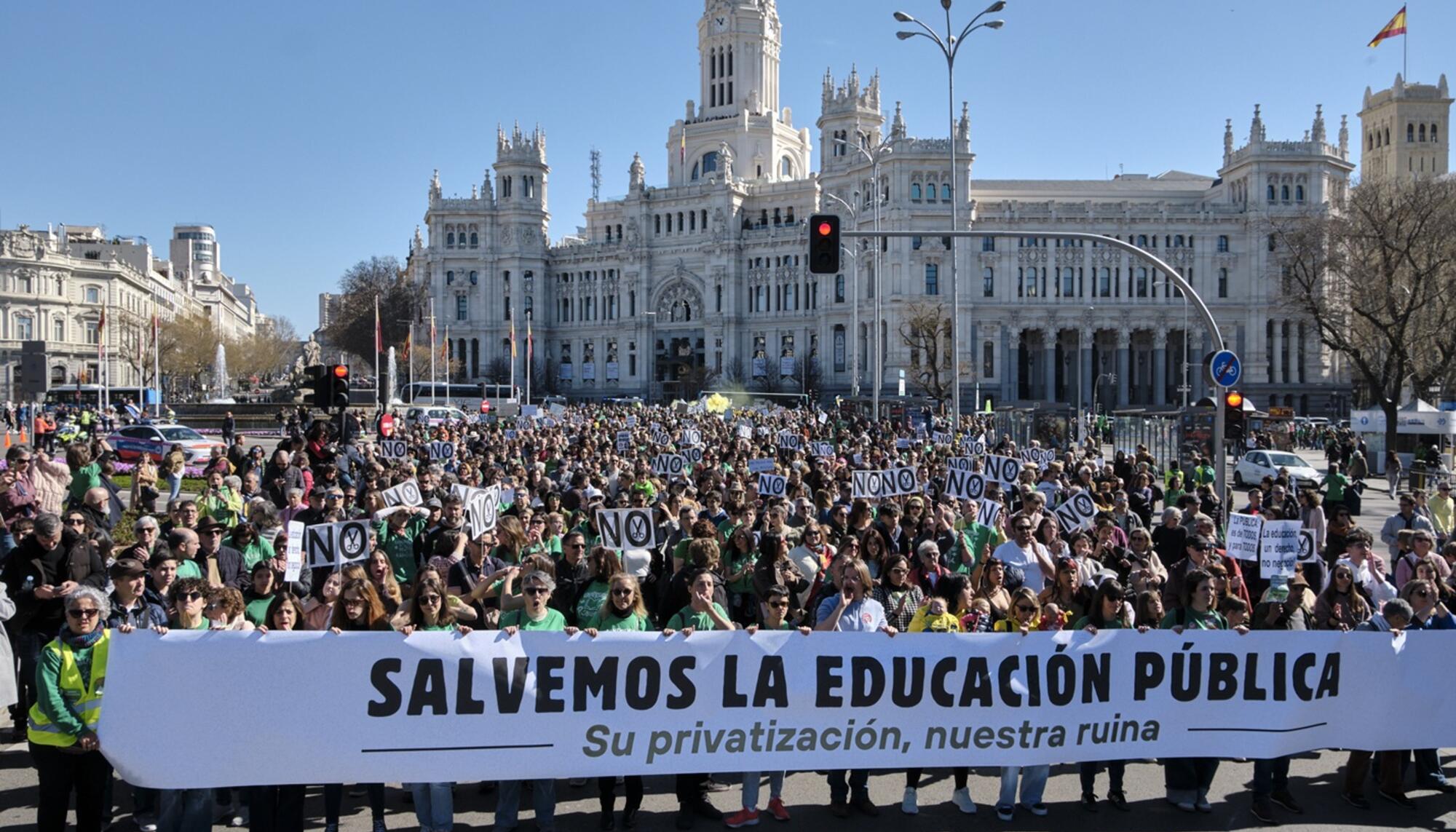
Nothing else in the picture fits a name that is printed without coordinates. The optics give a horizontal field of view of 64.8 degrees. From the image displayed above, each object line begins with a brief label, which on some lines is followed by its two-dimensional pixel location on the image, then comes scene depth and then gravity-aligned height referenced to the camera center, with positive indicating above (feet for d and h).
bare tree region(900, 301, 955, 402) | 210.18 +12.71
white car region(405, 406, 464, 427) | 159.31 -1.05
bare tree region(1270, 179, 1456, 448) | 124.06 +15.45
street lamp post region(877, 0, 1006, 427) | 100.32 +32.57
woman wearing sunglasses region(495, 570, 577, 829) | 22.98 -7.50
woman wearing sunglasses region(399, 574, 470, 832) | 22.40 -4.32
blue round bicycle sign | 49.11 +1.65
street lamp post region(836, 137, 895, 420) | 259.06 +59.78
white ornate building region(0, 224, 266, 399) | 295.69 +27.79
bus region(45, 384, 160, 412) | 229.45 +2.48
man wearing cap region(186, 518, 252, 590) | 29.58 -3.98
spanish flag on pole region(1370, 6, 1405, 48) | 173.27 +57.58
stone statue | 306.51 +15.37
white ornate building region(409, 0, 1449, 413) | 267.59 +37.77
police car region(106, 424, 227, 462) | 100.94 -3.04
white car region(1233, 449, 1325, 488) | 101.81 -5.33
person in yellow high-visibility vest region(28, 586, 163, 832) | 20.10 -5.28
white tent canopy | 111.14 -1.27
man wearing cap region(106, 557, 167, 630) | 22.34 -3.84
